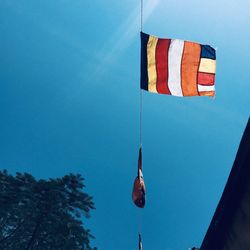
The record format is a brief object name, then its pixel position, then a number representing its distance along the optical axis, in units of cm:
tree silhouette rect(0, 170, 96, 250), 2112
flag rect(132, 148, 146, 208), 809
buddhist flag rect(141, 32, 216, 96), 1101
